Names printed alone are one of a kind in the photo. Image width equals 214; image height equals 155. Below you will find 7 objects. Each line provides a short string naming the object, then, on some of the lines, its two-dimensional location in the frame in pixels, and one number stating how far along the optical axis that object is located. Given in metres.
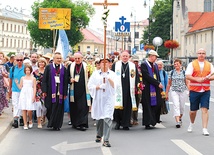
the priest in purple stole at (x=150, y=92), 13.76
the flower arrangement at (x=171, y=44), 50.13
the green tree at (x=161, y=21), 96.00
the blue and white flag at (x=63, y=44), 20.48
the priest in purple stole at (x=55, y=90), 13.47
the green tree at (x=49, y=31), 84.81
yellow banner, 27.84
